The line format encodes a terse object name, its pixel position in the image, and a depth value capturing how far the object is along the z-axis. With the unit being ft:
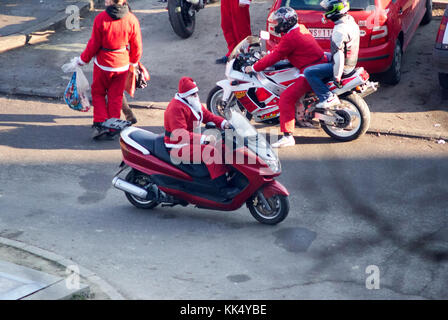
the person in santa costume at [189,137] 23.36
